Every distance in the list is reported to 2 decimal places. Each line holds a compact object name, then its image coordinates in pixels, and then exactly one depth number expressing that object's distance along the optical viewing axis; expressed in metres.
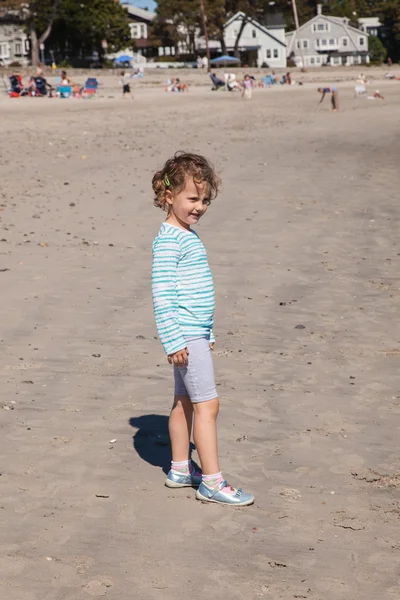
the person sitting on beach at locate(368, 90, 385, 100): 43.50
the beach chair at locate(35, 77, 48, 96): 41.75
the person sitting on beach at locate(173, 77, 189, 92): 50.00
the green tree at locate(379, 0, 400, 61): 104.50
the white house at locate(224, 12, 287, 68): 104.69
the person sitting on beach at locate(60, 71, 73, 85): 45.39
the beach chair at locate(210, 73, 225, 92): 51.69
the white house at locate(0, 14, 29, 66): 86.25
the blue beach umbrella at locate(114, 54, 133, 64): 80.81
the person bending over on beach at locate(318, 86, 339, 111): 34.53
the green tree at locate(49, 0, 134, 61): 78.75
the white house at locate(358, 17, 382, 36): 131.50
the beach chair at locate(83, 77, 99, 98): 43.88
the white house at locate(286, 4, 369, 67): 117.31
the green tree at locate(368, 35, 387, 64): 111.56
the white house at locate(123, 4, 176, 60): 112.00
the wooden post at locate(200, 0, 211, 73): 85.50
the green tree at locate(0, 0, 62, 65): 72.06
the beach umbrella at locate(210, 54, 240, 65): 81.81
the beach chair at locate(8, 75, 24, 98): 41.34
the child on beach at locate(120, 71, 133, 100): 42.84
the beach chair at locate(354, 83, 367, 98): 45.58
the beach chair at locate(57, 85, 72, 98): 42.28
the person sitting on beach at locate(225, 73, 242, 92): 49.88
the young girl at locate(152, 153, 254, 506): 4.58
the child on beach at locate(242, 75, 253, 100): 42.19
